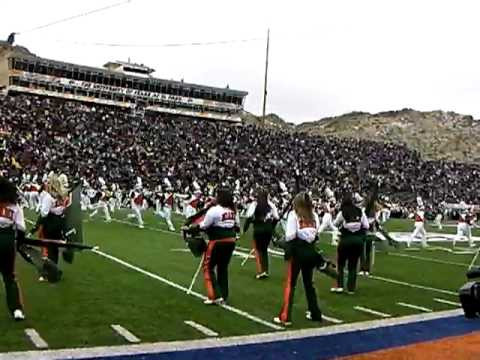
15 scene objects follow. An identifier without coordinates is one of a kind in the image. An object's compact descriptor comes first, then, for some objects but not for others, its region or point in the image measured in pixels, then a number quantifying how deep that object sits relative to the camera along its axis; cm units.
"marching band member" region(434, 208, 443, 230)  3781
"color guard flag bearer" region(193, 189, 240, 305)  1037
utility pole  7280
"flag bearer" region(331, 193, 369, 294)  1203
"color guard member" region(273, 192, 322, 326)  924
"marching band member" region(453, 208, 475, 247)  2506
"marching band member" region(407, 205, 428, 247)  2323
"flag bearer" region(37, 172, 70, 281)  1171
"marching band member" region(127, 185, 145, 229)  2547
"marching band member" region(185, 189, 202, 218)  2743
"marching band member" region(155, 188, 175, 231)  2577
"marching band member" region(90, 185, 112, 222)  2727
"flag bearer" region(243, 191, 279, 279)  1384
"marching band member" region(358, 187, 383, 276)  1468
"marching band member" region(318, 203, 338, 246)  2206
